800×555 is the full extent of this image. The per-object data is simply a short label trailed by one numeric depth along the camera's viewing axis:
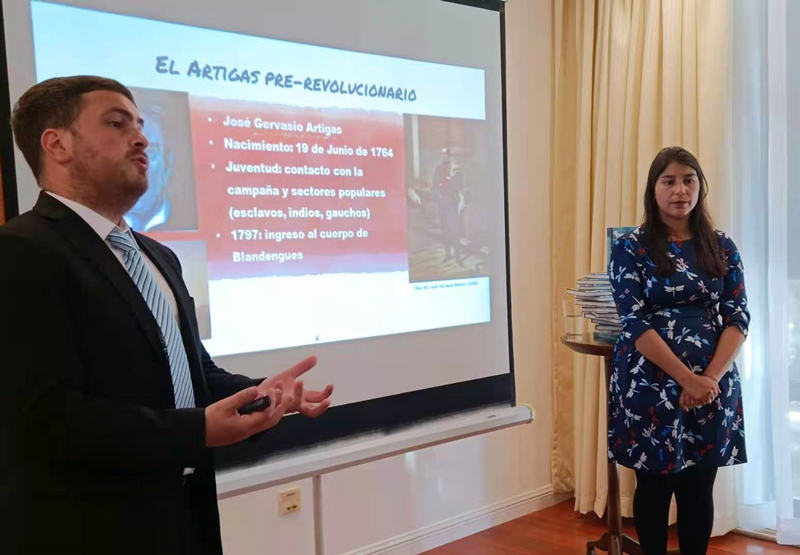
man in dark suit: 0.96
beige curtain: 2.62
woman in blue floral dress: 2.03
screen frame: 1.42
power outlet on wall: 2.32
